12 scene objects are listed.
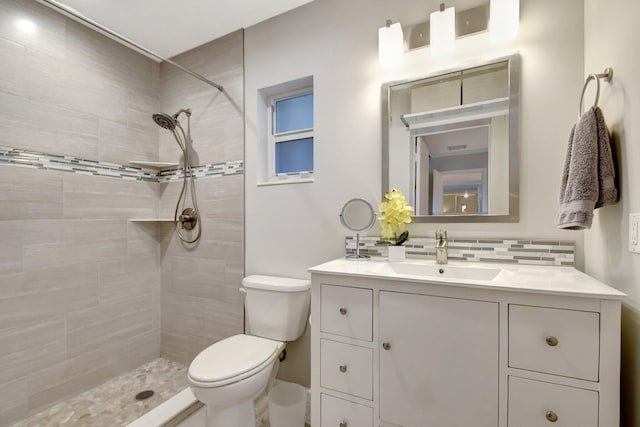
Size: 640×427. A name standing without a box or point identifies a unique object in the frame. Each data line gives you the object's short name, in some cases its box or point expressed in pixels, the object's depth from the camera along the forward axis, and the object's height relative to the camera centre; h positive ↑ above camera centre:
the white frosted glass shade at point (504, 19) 1.30 +0.88
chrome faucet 1.38 -0.18
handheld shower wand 2.25 +0.12
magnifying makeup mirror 1.61 -0.03
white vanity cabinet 0.86 -0.48
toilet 1.30 -0.73
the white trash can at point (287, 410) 1.54 -1.08
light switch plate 0.84 -0.06
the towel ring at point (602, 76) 1.00 +0.48
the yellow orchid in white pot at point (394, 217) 1.46 -0.03
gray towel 0.97 +0.13
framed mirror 1.36 +0.36
